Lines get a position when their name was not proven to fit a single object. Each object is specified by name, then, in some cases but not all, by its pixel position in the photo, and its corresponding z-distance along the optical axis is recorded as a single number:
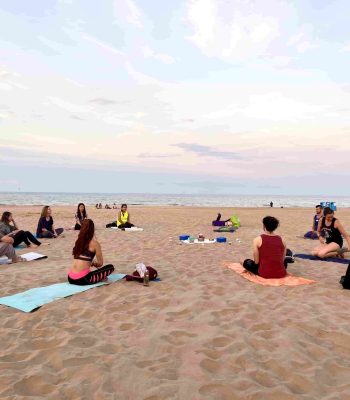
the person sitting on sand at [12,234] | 10.18
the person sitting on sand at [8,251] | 9.70
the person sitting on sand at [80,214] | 15.76
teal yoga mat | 6.02
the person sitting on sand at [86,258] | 7.02
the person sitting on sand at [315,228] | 15.13
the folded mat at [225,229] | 18.25
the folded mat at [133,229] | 18.05
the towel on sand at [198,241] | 13.46
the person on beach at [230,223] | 20.41
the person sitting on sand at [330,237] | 10.20
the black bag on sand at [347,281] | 7.27
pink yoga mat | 7.49
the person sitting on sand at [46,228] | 14.98
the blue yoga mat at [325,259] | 10.06
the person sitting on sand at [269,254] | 7.58
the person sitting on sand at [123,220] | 18.53
